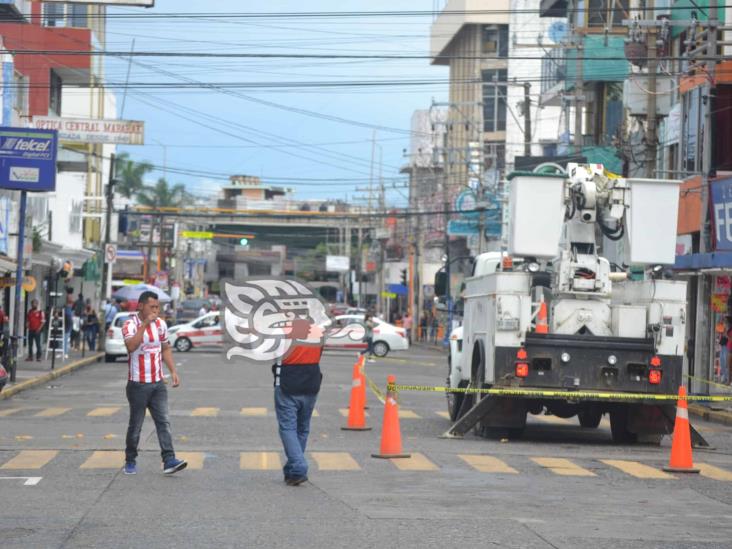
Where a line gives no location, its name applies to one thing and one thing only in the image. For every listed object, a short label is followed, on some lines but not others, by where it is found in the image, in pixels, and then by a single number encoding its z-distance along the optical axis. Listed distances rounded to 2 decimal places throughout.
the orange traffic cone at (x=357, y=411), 21.91
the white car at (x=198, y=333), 56.31
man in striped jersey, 15.13
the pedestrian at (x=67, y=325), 45.12
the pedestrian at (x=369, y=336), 54.19
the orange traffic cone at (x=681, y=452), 17.05
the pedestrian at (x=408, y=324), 78.96
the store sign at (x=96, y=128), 50.81
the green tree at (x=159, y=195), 122.31
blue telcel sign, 33.75
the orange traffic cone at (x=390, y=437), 17.52
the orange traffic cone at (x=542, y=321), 20.09
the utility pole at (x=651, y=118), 31.78
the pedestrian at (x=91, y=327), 52.16
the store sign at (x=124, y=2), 20.97
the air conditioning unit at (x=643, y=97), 41.72
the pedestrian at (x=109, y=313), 53.31
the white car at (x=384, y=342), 56.79
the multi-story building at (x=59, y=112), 45.88
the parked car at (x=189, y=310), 81.57
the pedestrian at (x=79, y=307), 52.97
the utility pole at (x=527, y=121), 54.98
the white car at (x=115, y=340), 47.62
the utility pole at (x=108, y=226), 55.84
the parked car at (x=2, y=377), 25.24
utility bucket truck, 19.97
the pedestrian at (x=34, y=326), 41.06
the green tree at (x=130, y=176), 123.81
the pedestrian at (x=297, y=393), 14.47
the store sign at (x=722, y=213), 30.38
